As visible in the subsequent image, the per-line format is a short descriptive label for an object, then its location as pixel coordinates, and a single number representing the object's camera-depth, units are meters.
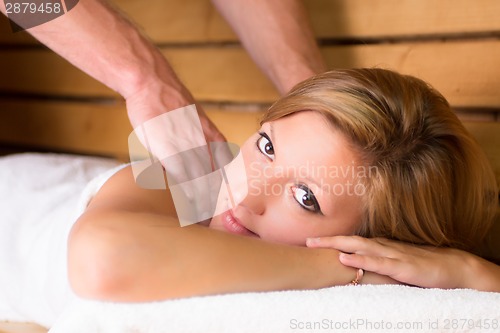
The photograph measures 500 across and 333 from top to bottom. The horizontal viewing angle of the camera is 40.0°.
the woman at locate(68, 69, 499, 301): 0.99
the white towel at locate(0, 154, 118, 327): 1.31
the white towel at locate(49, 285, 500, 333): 0.88
